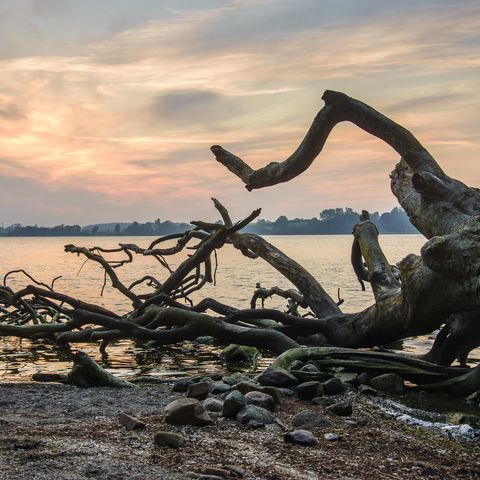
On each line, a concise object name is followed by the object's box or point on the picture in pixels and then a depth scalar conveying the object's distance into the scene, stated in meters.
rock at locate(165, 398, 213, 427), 6.01
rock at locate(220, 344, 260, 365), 12.58
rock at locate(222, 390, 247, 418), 6.37
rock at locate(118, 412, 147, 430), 5.85
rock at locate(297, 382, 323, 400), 7.70
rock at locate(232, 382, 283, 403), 7.25
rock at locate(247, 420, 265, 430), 6.04
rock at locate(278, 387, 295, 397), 7.82
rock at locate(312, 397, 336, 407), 7.46
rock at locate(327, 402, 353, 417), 6.84
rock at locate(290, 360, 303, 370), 9.17
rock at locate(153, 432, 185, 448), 5.26
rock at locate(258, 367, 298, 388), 8.20
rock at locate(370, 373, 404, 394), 8.50
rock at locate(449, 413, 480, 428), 6.78
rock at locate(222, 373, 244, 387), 8.62
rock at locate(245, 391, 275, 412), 6.86
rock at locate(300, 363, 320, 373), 8.88
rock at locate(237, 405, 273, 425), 6.17
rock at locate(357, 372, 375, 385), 8.73
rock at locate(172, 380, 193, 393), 8.42
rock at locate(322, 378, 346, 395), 7.96
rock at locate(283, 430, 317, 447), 5.52
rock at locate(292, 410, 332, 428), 6.21
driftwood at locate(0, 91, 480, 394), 8.19
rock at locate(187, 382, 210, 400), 7.46
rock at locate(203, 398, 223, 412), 6.62
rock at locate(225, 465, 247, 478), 4.55
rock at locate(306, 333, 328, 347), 11.42
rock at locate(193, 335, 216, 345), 15.59
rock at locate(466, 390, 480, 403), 8.09
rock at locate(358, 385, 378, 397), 8.11
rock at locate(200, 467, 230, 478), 4.47
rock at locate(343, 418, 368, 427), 6.38
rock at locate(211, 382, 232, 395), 7.74
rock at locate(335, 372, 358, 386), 8.62
